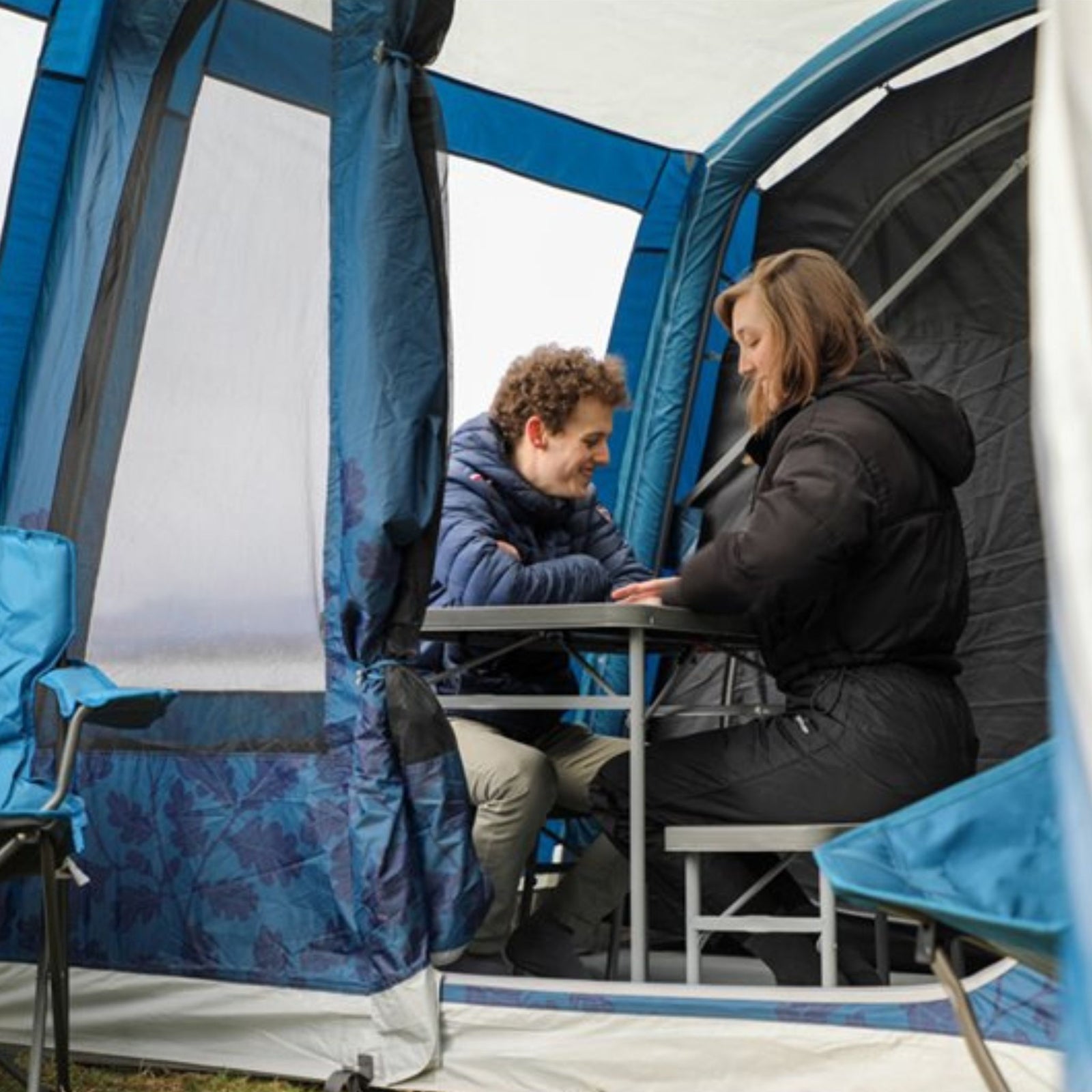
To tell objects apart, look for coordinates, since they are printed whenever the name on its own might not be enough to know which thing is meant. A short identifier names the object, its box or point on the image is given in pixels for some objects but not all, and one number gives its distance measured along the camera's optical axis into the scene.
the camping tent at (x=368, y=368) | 3.69
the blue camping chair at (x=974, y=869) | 2.12
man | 3.96
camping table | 3.66
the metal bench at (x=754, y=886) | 3.50
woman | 3.60
